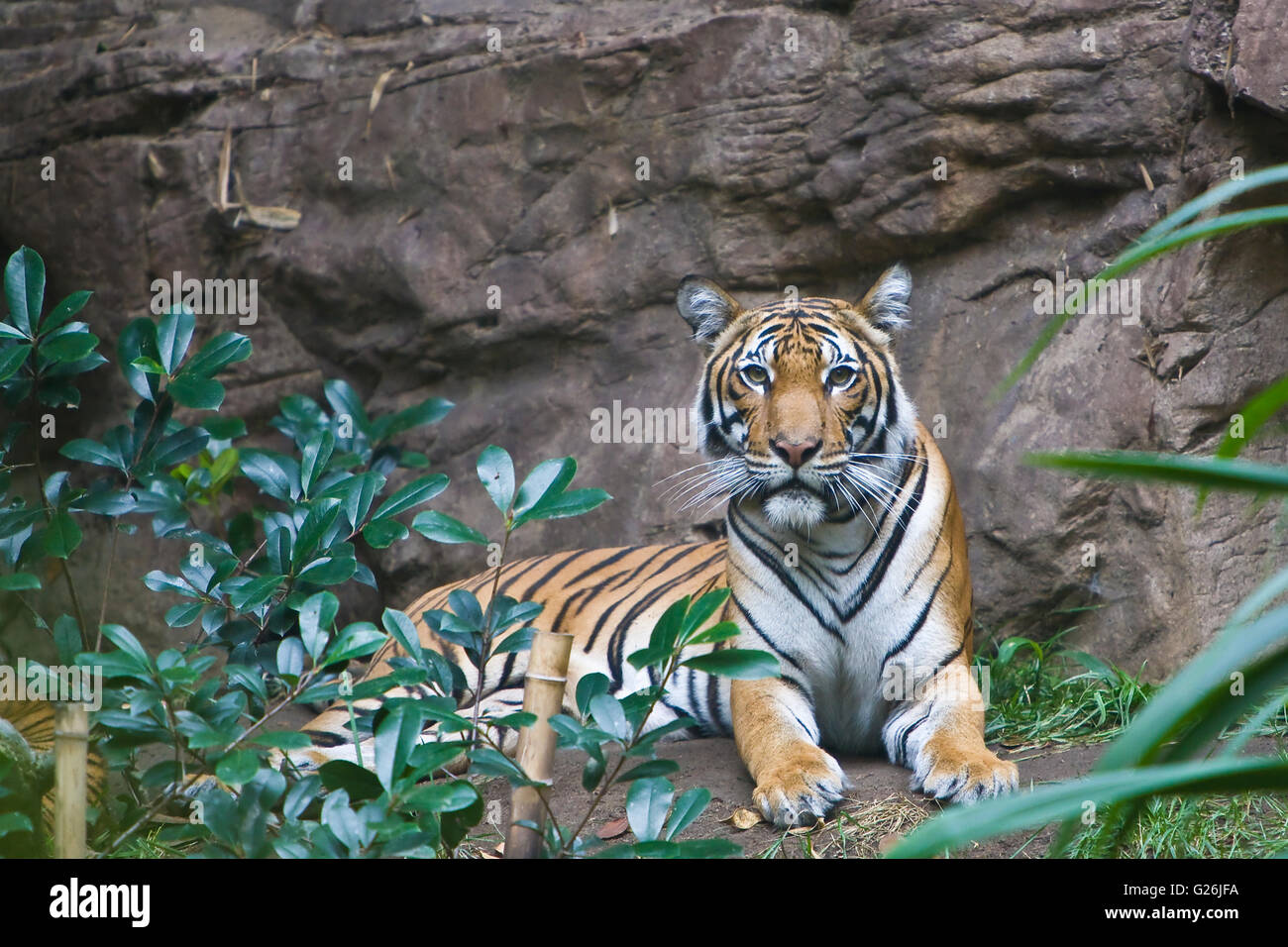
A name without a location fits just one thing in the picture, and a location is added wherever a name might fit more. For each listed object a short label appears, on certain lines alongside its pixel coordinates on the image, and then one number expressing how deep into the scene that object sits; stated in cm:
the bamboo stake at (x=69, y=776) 462
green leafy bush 484
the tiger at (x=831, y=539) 767
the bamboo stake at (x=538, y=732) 498
